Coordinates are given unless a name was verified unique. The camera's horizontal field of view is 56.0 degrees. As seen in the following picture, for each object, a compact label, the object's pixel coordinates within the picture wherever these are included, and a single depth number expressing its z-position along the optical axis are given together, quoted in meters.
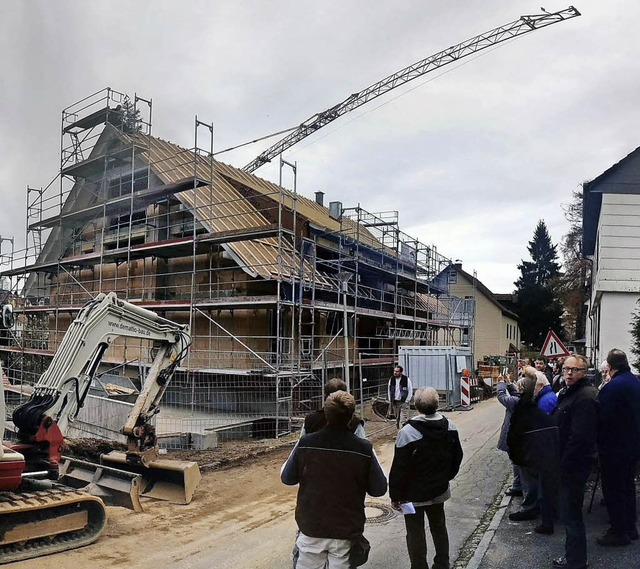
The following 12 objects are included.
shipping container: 19.70
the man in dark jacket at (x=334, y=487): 3.77
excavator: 6.48
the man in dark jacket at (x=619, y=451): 5.75
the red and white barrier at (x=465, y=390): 19.45
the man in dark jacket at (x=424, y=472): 4.54
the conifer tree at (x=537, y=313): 52.25
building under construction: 15.39
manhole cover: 7.30
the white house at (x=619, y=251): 12.25
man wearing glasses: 5.05
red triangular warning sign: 12.29
